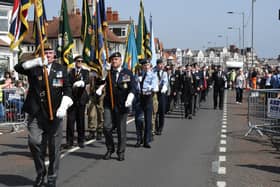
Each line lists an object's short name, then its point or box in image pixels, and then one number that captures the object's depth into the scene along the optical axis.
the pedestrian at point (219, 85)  23.91
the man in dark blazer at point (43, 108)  7.21
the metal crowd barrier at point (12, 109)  14.79
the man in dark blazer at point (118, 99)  9.59
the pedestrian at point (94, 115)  12.79
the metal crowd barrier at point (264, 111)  12.96
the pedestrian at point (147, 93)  11.38
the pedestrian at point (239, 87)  28.73
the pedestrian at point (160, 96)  13.37
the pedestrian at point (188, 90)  18.95
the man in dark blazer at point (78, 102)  10.97
